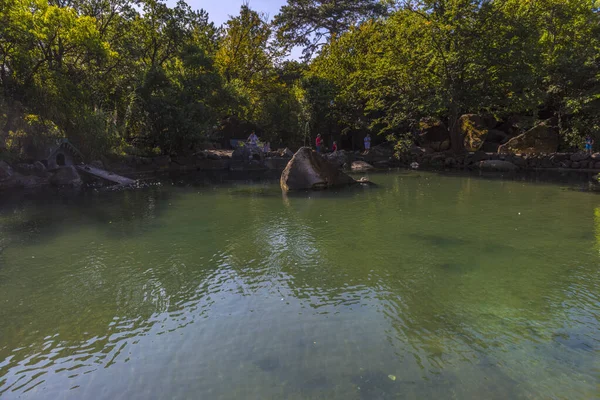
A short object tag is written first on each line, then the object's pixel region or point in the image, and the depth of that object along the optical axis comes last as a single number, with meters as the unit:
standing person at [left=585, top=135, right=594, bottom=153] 20.41
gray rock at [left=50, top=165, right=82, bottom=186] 17.39
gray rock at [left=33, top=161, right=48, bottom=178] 18.08
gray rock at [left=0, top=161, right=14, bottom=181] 16.46
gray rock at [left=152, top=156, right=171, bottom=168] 23.86
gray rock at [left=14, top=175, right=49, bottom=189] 16.80
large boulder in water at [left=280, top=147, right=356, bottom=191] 15.30
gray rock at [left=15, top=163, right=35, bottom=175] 17.77
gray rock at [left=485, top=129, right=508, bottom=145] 27.92
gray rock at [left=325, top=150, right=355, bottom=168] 25.70
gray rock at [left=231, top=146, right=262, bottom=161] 25.98
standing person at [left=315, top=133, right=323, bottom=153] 29.09
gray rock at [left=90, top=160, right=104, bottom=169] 19.96
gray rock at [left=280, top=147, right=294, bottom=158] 27.28
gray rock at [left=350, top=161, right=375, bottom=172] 23.91
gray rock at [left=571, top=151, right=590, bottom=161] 21.23
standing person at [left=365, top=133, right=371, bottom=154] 31.04
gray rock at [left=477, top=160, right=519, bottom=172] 22.05
